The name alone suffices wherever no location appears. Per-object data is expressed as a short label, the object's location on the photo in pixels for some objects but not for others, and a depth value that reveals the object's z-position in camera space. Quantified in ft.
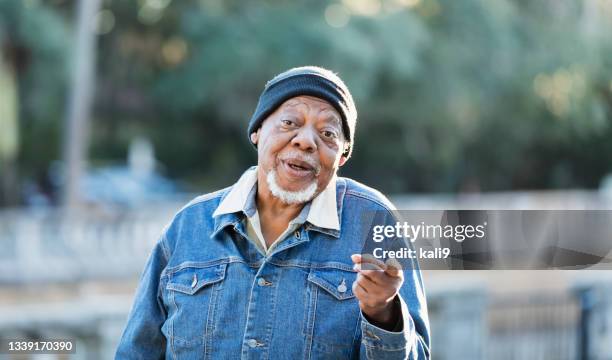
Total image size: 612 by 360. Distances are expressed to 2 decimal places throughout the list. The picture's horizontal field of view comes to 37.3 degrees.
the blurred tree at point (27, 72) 55.42
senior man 7.16
